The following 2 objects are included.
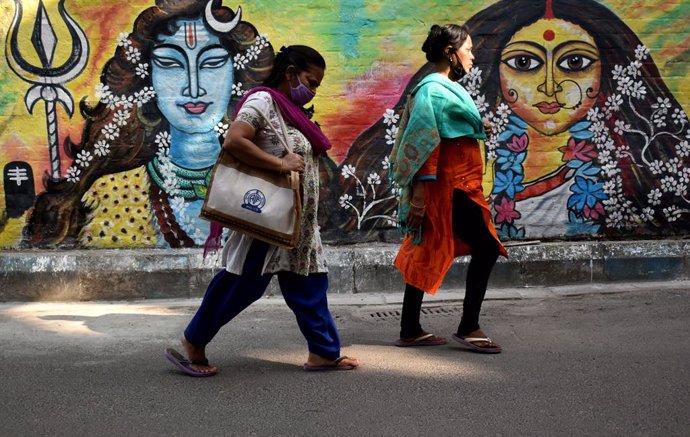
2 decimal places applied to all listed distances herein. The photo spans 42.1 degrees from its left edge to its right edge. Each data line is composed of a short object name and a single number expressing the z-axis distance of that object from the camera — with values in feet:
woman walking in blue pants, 13.52
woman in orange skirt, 15.16
